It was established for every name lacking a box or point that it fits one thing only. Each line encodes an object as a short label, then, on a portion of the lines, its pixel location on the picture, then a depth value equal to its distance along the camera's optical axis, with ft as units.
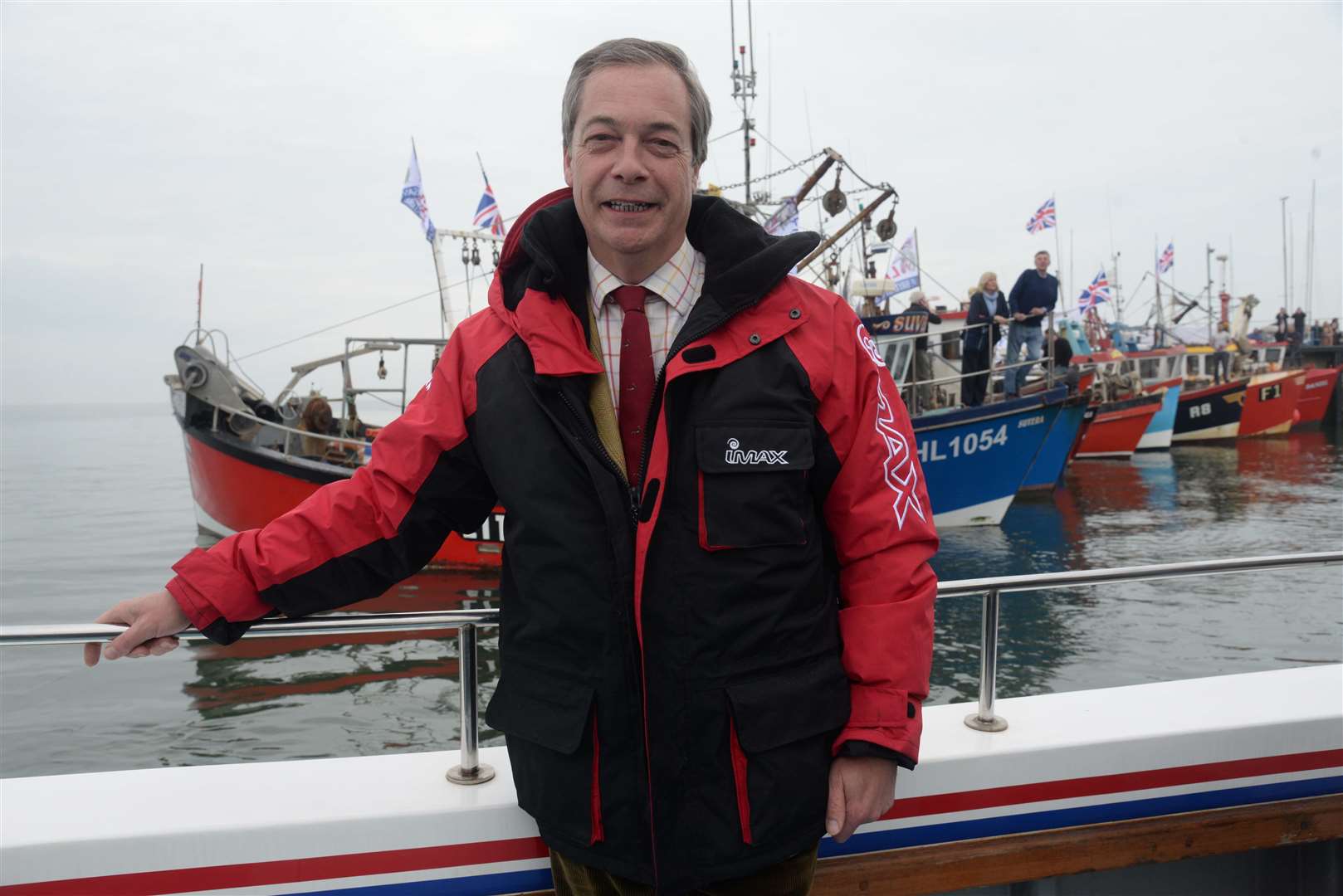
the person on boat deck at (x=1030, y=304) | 44.65
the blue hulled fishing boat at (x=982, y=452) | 44.57
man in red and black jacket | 4.20
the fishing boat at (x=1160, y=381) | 90.84
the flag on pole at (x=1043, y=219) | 61.21
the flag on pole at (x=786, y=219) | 47.67
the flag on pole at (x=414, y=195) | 42.80
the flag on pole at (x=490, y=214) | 42.32
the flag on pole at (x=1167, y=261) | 129.08
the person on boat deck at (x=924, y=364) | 49.18
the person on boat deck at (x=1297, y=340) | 130.72
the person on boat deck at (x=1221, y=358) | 102.58
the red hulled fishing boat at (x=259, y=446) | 34.78
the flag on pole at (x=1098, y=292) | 104.47
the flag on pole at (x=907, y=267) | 63.62
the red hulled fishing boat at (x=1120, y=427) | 83.82
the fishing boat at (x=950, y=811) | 5.14
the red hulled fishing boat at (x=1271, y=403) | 96.37
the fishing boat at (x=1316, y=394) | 103.91
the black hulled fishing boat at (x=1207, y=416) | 95.55
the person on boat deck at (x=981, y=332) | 45.37
